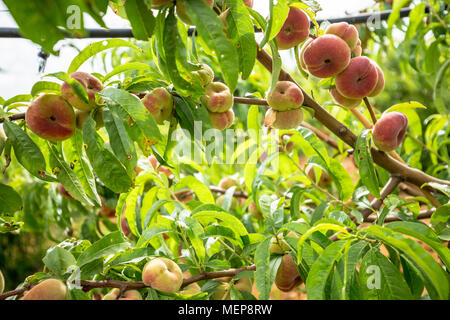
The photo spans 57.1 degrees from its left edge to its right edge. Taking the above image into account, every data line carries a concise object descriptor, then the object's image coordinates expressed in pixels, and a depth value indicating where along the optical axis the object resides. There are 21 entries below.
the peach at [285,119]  0.67
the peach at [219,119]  0.63
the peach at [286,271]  0.68
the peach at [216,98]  0.61
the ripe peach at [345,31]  0.68
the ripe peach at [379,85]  0.72
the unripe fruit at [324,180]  1.18
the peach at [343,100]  0.72
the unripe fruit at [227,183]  1.22
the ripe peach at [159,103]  0.58
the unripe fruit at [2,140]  0.55
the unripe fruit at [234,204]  1.21
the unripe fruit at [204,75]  0.61
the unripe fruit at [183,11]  0.47
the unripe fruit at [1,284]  0.59
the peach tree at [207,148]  0.48
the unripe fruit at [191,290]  0.67
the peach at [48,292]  0.50
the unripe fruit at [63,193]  1.08
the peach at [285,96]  0.64
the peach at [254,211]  1.08
